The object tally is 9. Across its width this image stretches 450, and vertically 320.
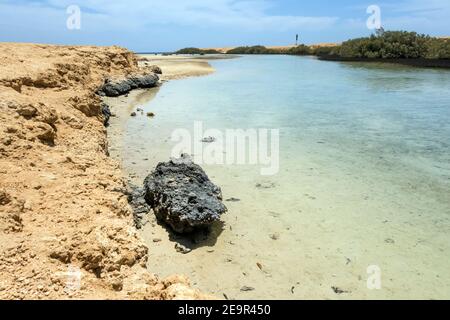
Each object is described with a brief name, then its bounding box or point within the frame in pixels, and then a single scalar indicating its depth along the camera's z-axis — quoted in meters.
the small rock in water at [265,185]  7.83
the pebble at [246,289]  4.73
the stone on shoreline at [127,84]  19.33
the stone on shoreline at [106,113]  12.96
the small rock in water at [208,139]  11.28
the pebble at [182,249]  5.49
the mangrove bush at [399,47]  42.47
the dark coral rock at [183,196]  5.76
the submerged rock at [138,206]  6.15
